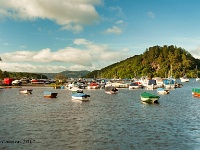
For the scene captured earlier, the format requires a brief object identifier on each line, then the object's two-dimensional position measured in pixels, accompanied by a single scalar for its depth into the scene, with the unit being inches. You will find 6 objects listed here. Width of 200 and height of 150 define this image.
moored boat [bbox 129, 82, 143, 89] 7357.3
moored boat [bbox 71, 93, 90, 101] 3914.9
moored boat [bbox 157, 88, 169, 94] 5408.5
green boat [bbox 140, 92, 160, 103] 3531.0
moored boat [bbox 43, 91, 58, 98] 4580.7
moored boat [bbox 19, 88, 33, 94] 5610.2
